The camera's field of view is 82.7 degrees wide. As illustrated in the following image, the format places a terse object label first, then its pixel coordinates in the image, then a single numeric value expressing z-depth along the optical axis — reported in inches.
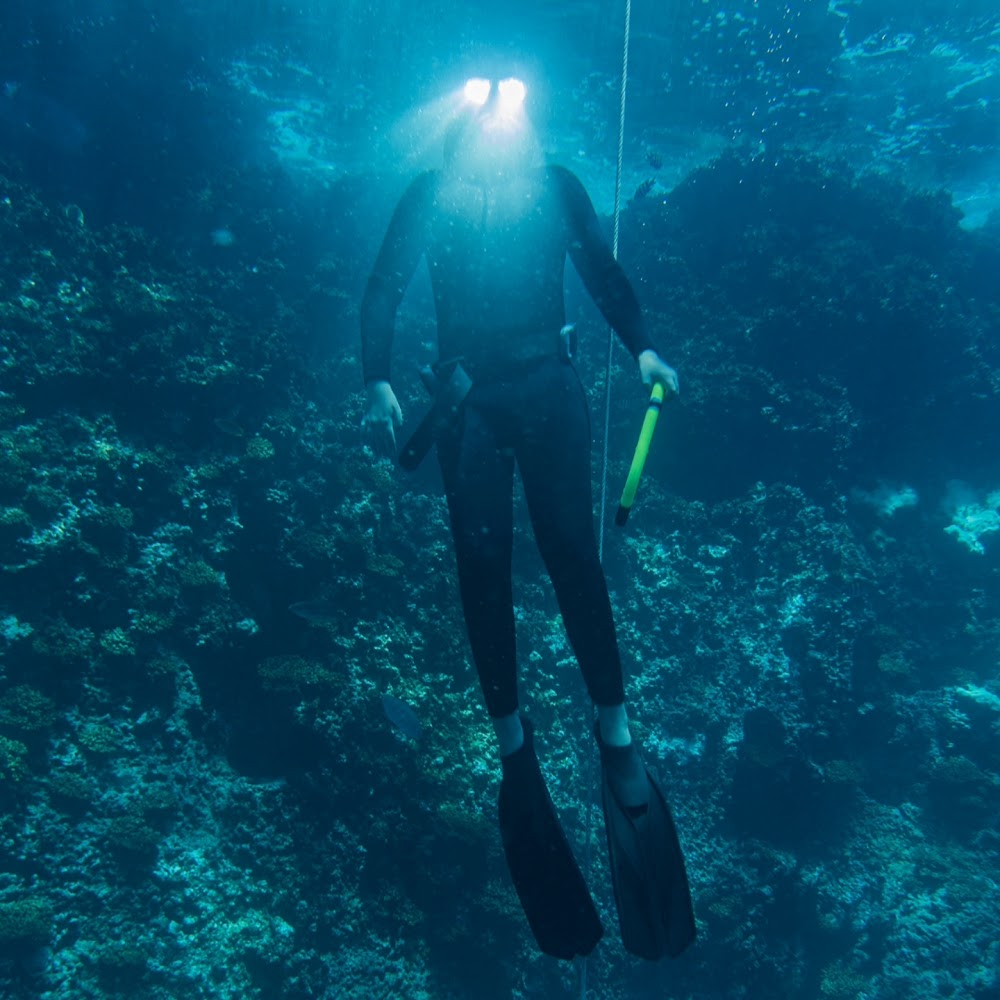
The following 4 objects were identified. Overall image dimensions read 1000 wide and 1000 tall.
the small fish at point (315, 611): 231.1
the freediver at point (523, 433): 106.0
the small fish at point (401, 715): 218.2
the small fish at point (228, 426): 271.1
